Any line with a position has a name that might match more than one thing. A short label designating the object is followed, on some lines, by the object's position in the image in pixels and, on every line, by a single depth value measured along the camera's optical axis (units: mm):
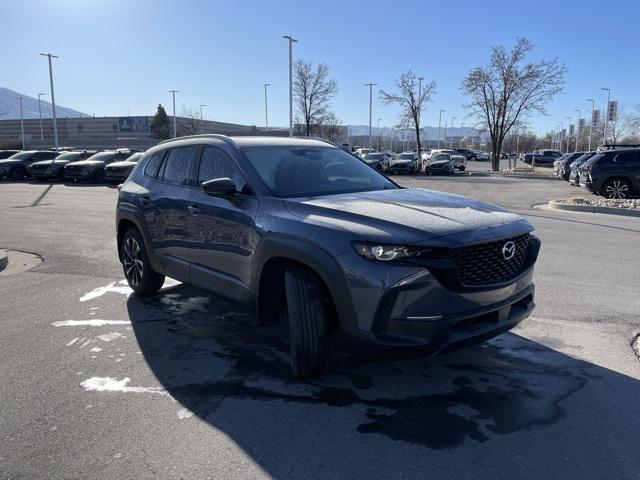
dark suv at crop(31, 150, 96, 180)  26188
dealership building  98250
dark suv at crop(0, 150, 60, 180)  28719
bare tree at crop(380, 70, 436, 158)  44062
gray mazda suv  3250
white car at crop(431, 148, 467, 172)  44406
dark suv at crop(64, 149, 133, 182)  25016
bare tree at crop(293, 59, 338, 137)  44031
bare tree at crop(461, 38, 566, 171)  38969
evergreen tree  93806
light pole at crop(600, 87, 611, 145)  63747
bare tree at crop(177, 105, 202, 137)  81250
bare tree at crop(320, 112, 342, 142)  48906
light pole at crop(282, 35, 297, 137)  38250
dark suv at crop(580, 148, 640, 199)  17156
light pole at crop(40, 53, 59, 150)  51162
